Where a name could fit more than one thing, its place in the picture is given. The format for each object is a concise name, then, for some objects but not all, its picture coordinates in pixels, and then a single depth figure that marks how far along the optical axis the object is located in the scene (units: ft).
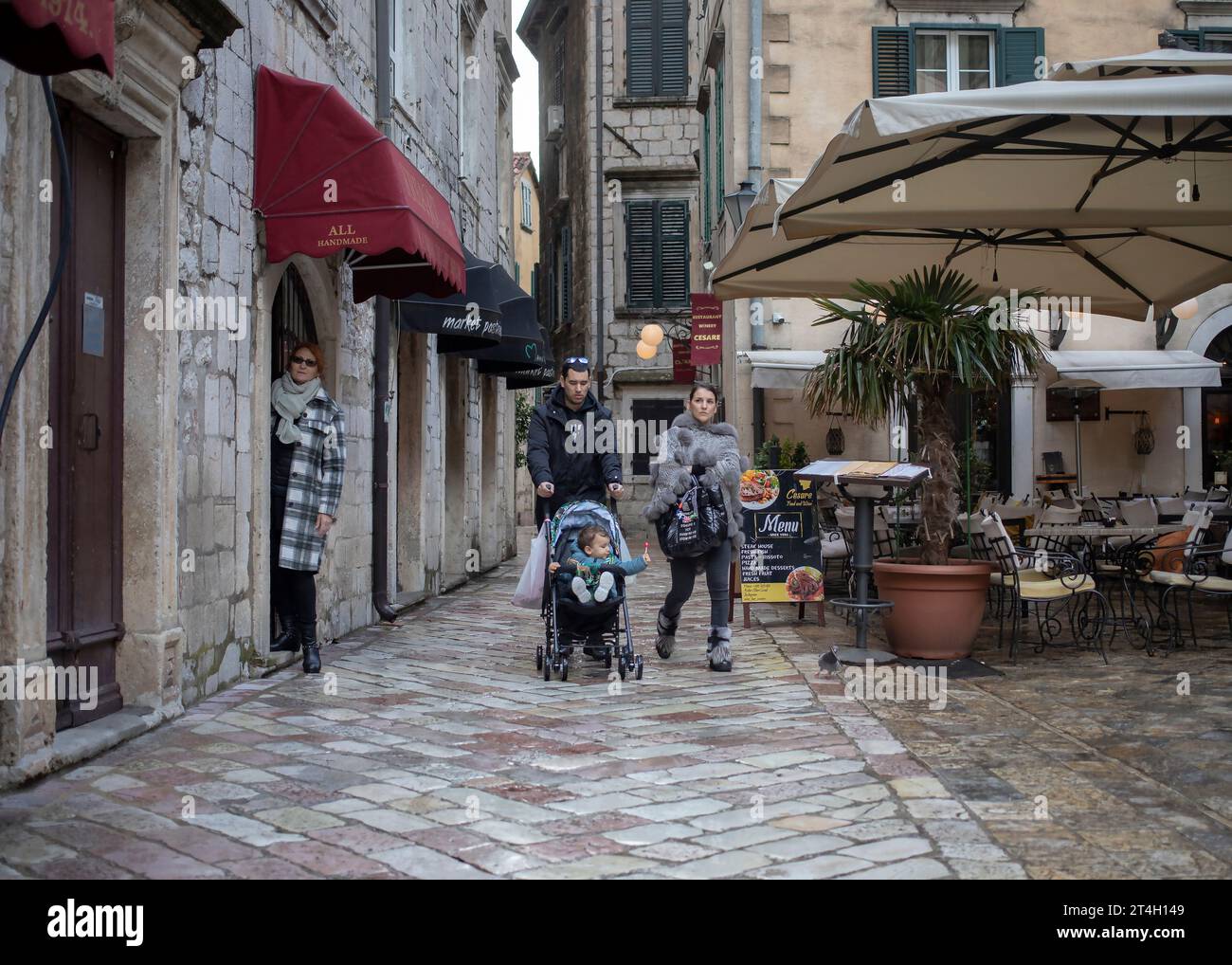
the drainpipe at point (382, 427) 33.40
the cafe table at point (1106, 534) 26.81
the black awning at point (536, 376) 50.83
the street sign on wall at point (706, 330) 51.06
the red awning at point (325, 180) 23.45
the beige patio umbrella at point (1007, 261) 30.19
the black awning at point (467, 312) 36.37
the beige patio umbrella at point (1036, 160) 18.53
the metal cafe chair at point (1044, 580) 24.31
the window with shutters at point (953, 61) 49.65
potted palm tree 23.38
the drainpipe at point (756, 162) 48.91
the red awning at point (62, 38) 10.39
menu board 30.76
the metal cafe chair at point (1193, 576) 24.90
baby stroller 23.43
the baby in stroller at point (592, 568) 23.20
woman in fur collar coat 24.25
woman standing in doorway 23.97
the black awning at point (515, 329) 41.83
